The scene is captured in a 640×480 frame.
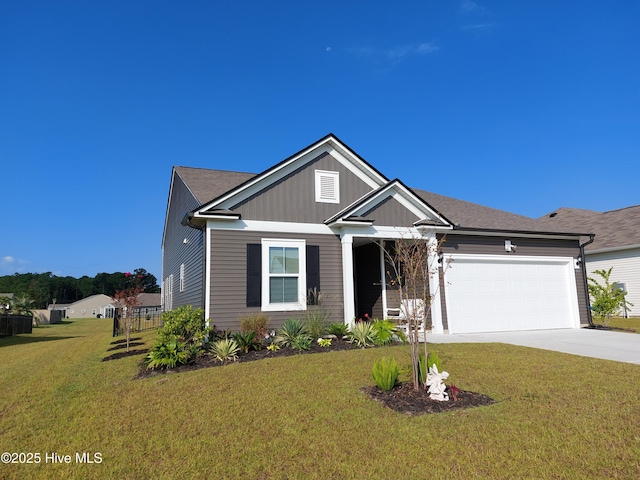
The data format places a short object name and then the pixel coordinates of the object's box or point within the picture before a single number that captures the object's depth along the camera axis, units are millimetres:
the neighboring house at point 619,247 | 19438
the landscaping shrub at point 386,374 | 5387
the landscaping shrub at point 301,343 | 9055
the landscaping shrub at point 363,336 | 9406
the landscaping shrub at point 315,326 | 9953
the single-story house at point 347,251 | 10266
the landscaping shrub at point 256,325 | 9633
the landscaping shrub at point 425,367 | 5285
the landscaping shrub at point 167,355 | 7652
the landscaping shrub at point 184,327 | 8727
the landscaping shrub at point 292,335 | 9166
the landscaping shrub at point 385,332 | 9430
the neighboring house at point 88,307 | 79750
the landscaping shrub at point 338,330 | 10066
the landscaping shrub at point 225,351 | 8320
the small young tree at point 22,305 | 31641
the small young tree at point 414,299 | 5449
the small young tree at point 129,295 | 12195
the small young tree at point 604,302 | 14008
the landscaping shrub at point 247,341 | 8961
